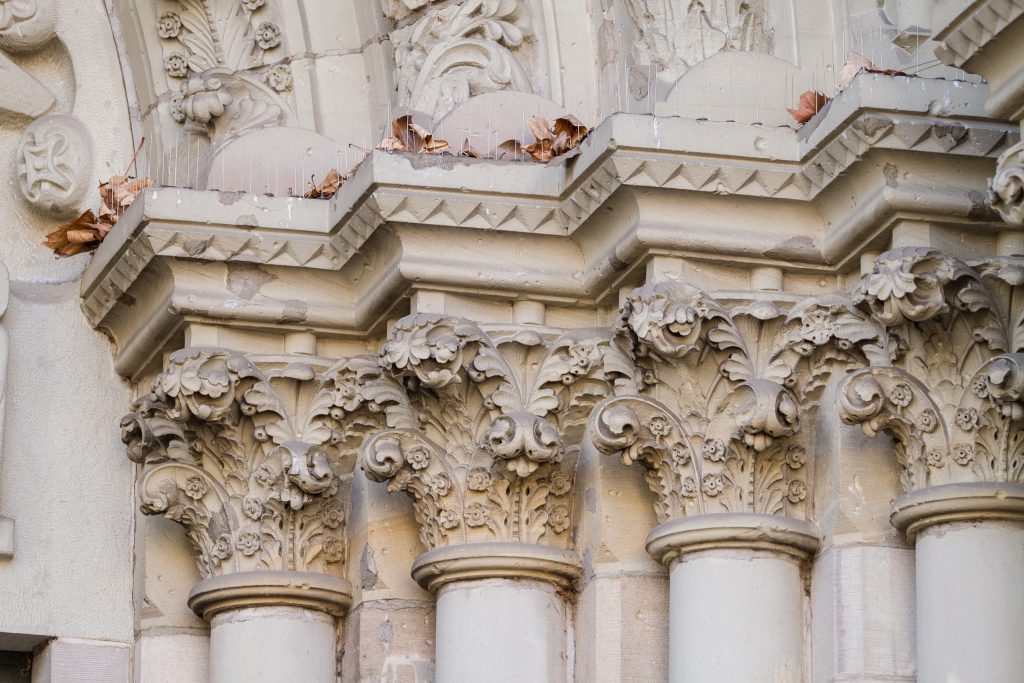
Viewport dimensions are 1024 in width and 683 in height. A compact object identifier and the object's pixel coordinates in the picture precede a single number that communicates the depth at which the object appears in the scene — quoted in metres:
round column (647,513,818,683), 12.46
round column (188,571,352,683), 13.87
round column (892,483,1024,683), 11.74
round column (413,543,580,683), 13.20
